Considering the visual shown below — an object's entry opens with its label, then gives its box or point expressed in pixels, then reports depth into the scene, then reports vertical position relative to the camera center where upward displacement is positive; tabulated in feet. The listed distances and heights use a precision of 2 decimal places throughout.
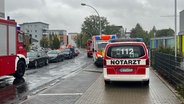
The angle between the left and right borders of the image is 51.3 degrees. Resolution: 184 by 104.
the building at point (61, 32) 373.94 +36.02
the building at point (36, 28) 336.83 +37.21
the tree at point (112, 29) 263.83 +27.29
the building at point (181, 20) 105.87 +15.58
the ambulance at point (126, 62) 24.08 -1.70
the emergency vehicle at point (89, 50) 95.47 -0.60
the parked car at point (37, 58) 54.49 -2.78
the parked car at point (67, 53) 88.95 -1.97
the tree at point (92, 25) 275.24 +35.68
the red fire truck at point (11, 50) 28.38 -0.10
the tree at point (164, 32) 227.74 +20.04
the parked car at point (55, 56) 72.40 -2.64
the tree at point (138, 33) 180.53 +15.94
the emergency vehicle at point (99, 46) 50.04 +0.77
